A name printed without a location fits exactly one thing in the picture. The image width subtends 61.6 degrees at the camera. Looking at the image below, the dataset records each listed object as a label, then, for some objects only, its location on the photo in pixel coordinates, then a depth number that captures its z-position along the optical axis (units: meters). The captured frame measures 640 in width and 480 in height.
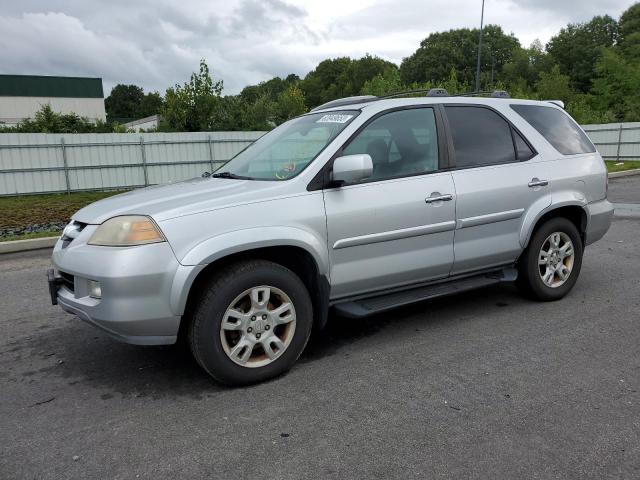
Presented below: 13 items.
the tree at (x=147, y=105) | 103.88
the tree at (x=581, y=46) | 68.12
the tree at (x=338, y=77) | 92.62
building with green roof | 45.91
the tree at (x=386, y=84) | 29.66
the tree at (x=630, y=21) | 65.44
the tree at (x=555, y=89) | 45.38
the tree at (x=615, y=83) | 40.38
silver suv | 3.09
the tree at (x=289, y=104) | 33.15
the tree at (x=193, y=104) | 21.14
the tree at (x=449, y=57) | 76.88
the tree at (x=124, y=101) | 114.12
